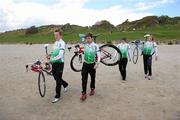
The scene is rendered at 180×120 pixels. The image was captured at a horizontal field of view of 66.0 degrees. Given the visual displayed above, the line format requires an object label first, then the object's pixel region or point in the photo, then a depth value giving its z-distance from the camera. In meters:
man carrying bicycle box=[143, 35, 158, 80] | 5.56
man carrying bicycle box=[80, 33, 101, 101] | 4.33
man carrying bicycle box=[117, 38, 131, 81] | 5.37
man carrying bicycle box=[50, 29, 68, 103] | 4.24
